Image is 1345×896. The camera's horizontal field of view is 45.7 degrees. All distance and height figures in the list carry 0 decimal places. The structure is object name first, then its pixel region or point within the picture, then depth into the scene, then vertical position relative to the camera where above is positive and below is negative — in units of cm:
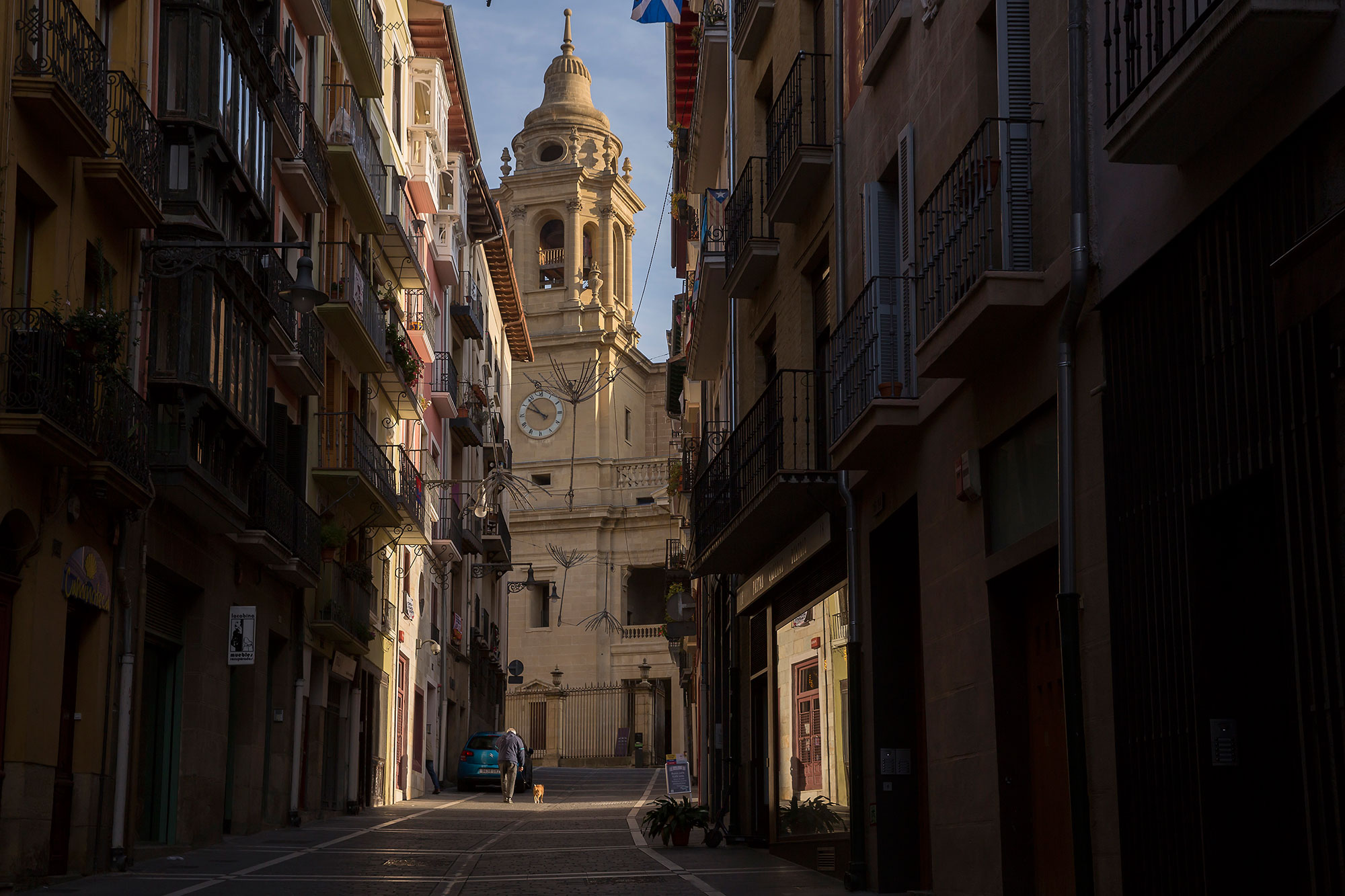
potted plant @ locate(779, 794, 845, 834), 1459 -94
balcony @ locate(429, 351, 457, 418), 3950 +835
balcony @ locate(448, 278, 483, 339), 4338 +1111
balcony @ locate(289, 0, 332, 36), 2433 +1081
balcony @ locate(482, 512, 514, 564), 4981 +571
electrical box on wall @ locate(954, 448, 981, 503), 1068 +161
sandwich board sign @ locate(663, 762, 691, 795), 2592 -94
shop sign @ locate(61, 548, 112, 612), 1430 +131
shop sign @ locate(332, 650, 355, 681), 2795 +98
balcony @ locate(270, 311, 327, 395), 2272 +517
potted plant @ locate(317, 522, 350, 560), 2581 +297
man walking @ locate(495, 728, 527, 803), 3291 -82
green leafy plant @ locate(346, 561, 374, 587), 2811 +262
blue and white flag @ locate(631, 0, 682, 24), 2355 +1035
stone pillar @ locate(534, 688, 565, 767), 6144 -25
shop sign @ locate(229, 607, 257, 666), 1952 +104
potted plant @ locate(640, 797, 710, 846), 1853 -116
